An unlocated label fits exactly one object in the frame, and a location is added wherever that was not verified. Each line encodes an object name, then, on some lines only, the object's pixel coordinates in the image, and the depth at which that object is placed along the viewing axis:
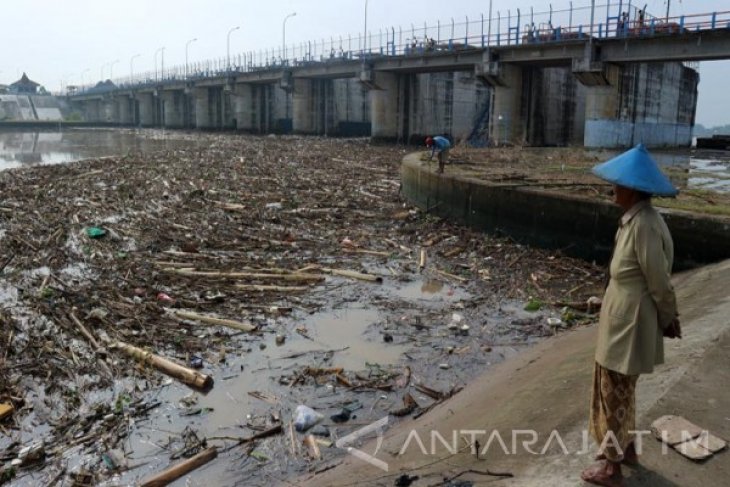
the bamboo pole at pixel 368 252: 11.96
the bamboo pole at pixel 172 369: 6.30
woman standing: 3.26
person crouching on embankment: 15.95
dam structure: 31.53
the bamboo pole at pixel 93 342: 6.50
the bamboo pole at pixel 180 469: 4.60
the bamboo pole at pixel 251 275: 9.80
